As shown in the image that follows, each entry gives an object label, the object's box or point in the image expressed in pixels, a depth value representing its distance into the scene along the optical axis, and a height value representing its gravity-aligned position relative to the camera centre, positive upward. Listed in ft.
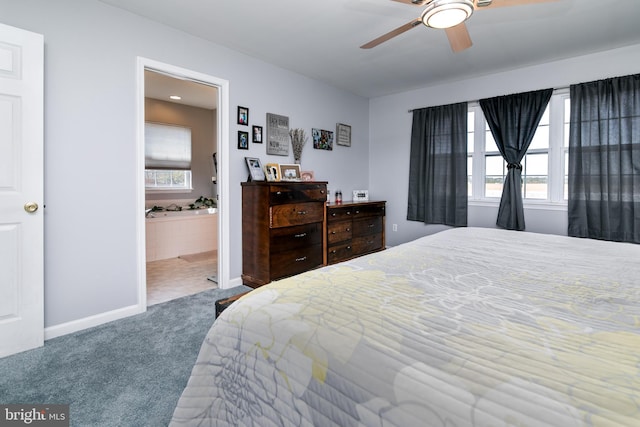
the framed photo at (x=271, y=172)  11.92 +1.50
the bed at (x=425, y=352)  1.87 -1.06
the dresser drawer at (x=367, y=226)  14.15 -0.72
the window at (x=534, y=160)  11.93 +2.15
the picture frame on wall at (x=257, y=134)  11.71 +2.90
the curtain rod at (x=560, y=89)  11.68 +4.66
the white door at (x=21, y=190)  6.53 +0.41
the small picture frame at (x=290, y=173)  12.39 +1.55
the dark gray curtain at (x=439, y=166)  13.96 +2.12
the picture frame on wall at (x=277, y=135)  12.24 +3.07
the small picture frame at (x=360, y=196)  16.16 +0.78
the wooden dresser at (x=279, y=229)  10.41 -0.65
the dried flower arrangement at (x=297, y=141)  13.17 +2.96
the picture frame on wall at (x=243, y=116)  11.19 +3.45
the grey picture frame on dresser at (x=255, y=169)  11.36 +1.55
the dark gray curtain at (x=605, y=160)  10.40 +1.81
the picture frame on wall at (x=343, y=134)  15.45 +3.90
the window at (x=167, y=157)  17.62 +3.11
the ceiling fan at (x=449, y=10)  5.66 +3.79
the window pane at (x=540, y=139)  12.25 +2.91
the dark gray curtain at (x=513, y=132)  12.07 +3.20
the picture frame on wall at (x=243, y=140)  11.23 +2.57
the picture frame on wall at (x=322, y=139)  14.20 +3.38
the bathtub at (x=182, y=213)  15.96 -0.17
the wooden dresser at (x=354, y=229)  12.78 -0.85
